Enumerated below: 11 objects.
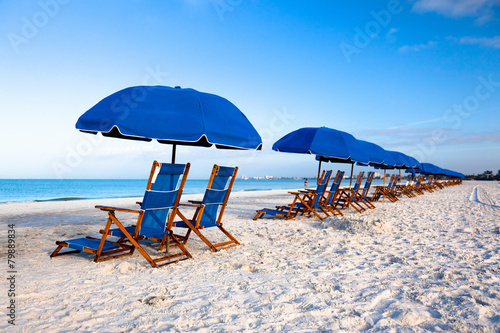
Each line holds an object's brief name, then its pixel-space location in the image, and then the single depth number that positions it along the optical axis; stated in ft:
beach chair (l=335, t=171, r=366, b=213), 29.94
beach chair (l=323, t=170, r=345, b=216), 26.30
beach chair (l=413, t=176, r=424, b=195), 61.19
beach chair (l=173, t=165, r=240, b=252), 12.80
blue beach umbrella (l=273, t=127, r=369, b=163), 23.15
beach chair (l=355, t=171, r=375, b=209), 32.83
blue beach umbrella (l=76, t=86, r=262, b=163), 10.52
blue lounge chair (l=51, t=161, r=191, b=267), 10.95
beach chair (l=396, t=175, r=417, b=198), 53.72
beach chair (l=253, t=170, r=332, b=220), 23.66
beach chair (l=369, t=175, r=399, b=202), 40.78
